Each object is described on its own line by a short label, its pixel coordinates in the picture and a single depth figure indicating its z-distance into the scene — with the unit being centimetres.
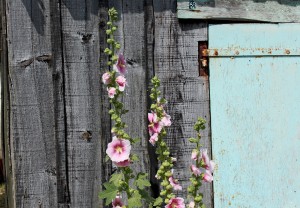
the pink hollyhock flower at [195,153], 300
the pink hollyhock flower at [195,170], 300
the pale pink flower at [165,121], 313
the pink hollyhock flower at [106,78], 311
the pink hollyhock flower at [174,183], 310
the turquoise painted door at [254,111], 379
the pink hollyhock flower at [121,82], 312
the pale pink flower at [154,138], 314
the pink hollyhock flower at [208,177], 305
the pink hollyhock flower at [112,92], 308
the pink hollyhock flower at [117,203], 312
